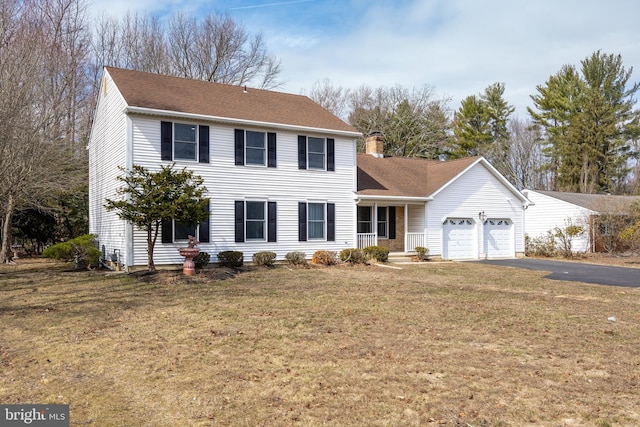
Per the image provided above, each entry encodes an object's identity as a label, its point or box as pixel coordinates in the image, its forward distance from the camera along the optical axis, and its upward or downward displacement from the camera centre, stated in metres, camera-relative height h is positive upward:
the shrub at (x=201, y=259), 15.57 -1.13
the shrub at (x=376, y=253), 18.94 -1.17
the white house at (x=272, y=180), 15.86 +1.86
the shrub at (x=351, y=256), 18.39 -1.25
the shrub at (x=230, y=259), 16.02 -1.16
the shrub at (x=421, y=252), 20.23 -1.22
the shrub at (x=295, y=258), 17.34 -1.24
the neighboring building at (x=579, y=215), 26.53 +0.51
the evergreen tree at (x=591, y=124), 40.25 +8.76
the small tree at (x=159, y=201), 13.39 +0.73
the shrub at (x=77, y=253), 16.28 -0.94
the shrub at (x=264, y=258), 16.69 -1.18
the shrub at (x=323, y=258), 17.89 -1.28
